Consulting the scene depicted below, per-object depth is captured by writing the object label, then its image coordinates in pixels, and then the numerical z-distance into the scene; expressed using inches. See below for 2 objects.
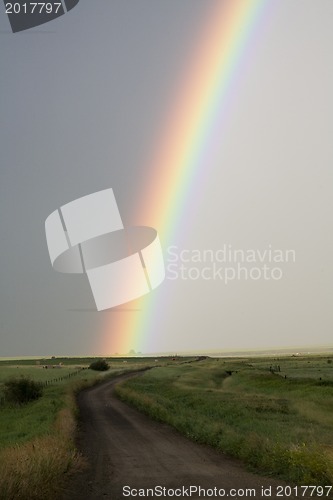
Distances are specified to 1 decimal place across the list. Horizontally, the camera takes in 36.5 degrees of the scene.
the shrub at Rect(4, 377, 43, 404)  2294.5
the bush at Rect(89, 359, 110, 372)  5826.3
